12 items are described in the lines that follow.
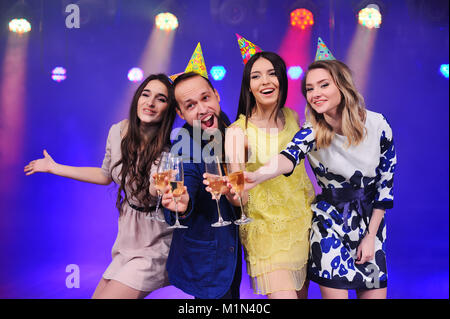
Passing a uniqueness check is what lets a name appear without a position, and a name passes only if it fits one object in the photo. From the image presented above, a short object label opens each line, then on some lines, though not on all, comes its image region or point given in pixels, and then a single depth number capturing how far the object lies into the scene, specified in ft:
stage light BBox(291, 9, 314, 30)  13.10
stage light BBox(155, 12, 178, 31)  12.87
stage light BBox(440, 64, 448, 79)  14.35
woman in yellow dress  7.27
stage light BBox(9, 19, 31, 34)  12.52
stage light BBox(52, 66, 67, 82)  12.49
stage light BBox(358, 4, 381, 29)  13.41
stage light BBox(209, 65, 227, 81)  13.48
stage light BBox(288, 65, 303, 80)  13.67
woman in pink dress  8.15
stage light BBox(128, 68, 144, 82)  13.14
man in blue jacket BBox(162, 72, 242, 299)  7.17
